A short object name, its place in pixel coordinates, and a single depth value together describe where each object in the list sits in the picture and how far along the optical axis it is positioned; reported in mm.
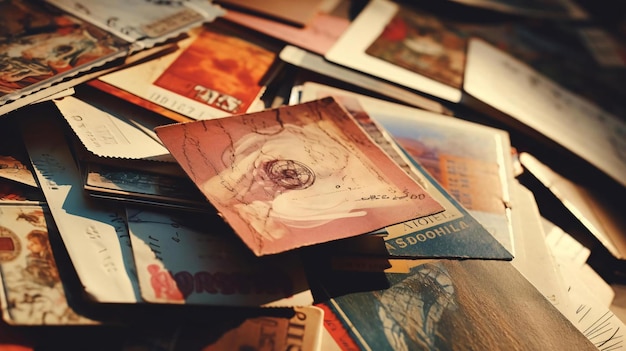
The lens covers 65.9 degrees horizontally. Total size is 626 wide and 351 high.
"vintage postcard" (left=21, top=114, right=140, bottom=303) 597
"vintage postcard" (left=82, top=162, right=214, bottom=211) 687
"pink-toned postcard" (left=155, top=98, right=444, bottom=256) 638
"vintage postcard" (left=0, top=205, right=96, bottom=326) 576
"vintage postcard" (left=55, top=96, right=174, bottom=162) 734
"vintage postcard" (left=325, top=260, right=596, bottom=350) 667
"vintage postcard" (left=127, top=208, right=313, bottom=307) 606
